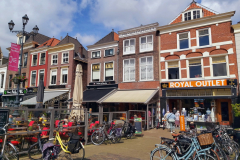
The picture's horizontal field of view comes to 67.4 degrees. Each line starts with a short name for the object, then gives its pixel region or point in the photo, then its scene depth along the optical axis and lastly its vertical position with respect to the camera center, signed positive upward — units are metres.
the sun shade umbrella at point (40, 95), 13.88 +0.61
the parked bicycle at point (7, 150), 5.48 -1.47
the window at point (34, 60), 26.50 +6.27
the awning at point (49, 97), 21.01 +0.68
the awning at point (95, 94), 18.55 +0.95
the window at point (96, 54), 22.14 +5.99
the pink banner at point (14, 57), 15.63 +3.96
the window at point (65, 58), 23.83 +5.93
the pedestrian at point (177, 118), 14.84 -1.27
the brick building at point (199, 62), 14.57 +3.56
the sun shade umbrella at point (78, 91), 11.74 +0.79
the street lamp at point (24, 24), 13.85 +6.19
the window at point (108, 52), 21.12 +5.98
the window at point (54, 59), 24.64 +5.90
